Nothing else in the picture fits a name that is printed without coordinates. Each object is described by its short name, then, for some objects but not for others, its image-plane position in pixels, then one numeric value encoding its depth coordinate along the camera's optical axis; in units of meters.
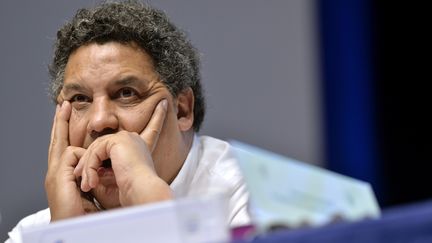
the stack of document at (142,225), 2.42
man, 3.55
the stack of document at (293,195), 2.30
